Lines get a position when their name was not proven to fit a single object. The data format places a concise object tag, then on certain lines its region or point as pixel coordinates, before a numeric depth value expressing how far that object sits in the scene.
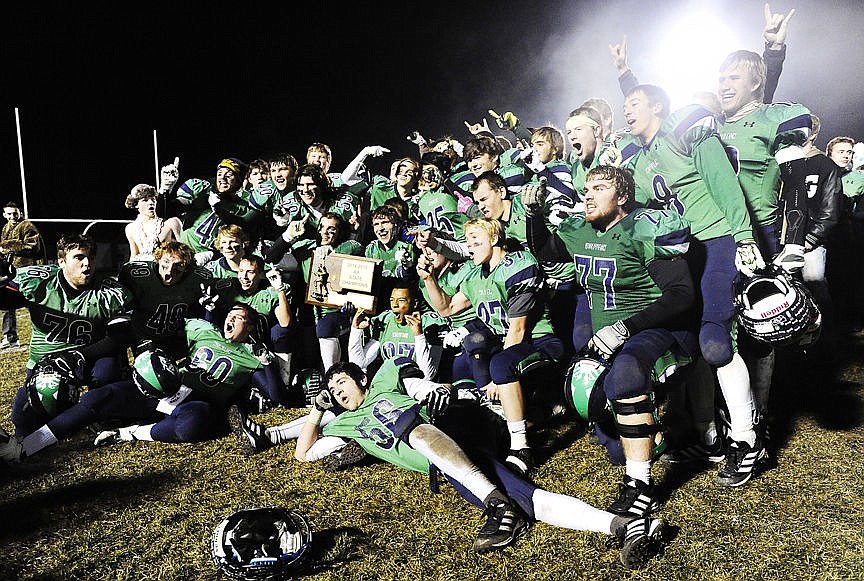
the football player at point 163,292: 5.07
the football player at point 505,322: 3.92
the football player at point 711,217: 3.53
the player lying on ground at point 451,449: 2.95
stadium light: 12.69
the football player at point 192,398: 4.38
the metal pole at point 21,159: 12.07
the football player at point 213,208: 6.06
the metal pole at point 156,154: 13.43
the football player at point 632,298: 3.08
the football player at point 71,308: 4.61
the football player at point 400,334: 4.28
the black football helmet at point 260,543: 2.72
